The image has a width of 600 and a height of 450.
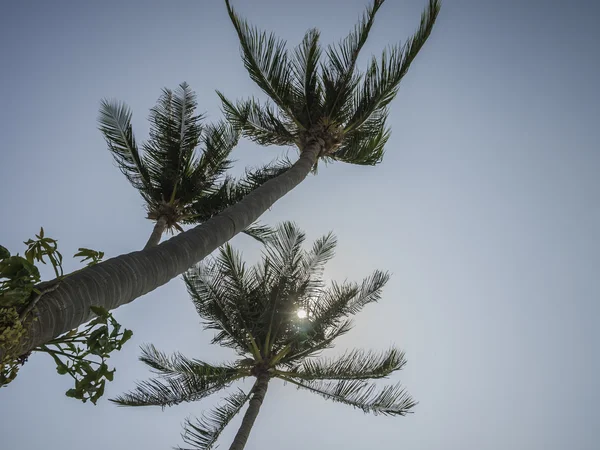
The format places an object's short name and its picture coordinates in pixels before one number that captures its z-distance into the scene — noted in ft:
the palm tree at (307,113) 18.49
